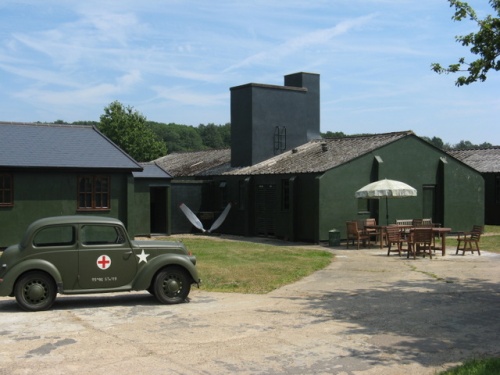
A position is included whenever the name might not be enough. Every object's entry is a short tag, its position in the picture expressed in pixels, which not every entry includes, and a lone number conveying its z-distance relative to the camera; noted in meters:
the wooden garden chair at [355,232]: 23.53
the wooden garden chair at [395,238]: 20.60
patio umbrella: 22.50
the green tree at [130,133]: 66.31
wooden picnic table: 20.36
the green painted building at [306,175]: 25.75
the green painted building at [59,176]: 23.20
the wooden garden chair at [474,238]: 20.58
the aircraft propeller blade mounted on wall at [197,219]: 30.08
